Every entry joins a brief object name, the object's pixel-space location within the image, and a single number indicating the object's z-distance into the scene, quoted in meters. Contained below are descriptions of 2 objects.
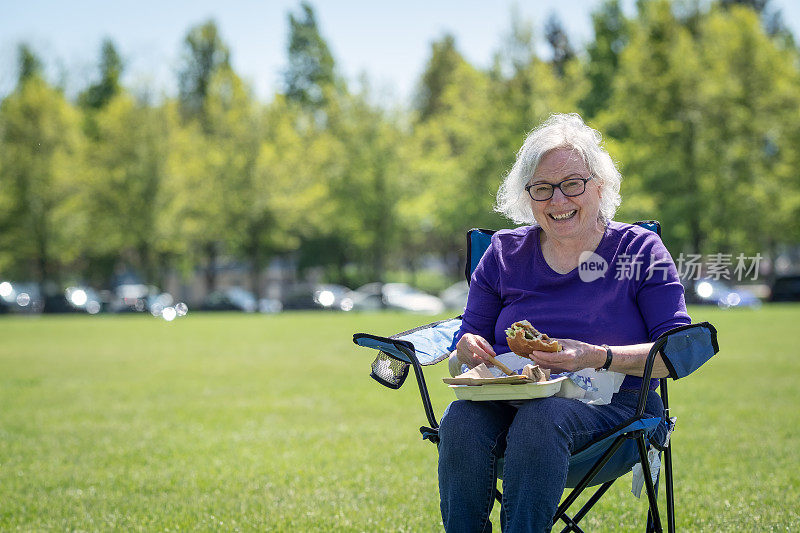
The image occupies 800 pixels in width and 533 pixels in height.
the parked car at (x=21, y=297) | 32.06
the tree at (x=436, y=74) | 45.16
